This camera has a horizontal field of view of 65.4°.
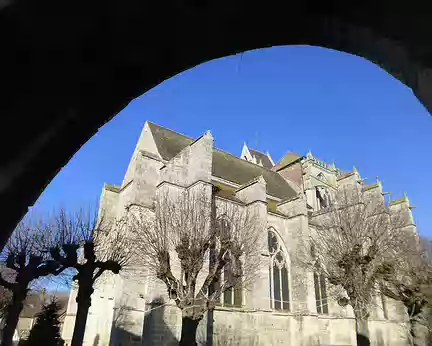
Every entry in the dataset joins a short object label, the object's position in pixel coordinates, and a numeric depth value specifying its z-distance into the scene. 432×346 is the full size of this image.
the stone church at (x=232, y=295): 15.55
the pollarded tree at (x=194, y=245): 12.61
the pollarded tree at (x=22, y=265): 12.44
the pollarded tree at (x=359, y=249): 14.40
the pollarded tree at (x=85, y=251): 11.05
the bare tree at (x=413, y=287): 14.12
